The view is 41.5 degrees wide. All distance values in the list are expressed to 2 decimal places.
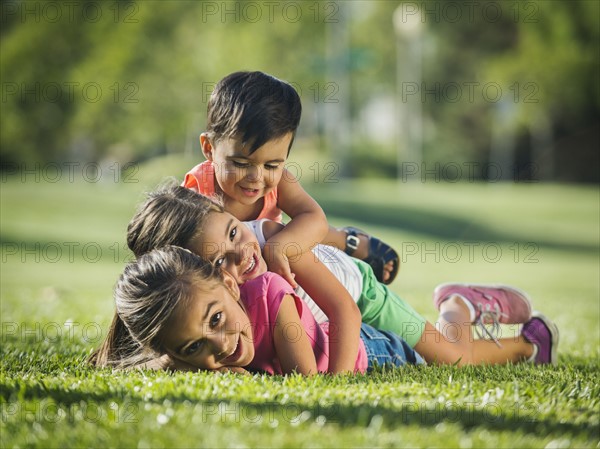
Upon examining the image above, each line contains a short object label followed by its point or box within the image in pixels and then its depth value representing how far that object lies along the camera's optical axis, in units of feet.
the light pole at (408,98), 121.39
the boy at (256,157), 13.28
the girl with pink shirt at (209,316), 10.91
